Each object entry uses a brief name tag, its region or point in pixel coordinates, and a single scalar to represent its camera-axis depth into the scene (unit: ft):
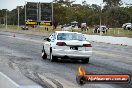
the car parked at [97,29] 229.86
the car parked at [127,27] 265.44
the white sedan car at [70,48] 62.64
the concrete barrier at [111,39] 143.72
